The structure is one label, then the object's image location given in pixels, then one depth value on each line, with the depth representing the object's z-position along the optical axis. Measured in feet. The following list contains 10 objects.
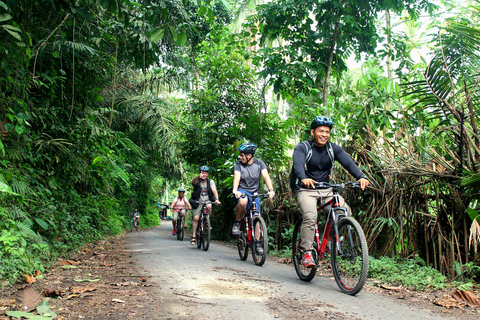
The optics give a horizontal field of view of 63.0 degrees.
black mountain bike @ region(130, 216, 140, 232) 76.92
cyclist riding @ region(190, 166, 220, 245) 31.27
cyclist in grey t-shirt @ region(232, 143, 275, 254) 23.35
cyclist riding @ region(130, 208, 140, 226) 76.64
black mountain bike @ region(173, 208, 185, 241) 42.97
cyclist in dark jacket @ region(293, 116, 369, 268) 16.14
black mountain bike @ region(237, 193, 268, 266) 21.56
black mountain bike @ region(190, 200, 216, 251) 28.58
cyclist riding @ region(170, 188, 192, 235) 46.75
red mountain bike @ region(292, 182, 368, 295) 14.29
